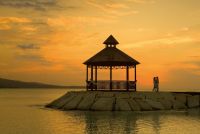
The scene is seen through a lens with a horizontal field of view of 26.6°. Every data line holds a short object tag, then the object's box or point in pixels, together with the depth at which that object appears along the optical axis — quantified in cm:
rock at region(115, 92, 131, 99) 4284
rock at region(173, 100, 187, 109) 4775
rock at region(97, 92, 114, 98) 4290
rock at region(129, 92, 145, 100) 4341
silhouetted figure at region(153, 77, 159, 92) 4998
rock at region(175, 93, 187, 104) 4966
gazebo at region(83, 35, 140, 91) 4600
